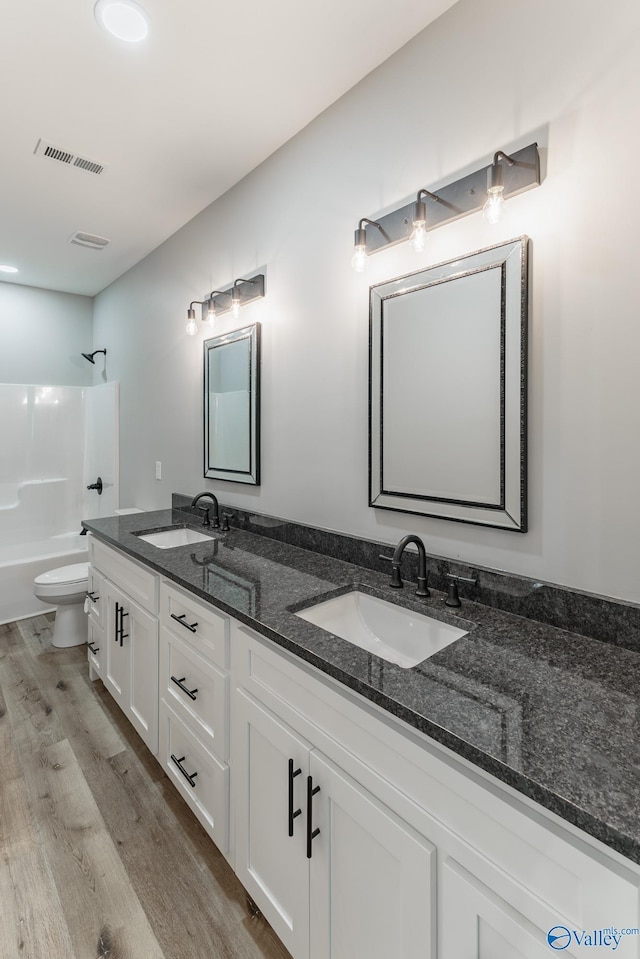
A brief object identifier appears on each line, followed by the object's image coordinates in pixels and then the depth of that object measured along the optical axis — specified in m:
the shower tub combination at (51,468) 3.68
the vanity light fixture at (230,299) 2.14
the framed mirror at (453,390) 1.22
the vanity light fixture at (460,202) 1.17
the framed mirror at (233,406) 2.17
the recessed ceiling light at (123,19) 1.34
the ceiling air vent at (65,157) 2.00
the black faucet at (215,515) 2.28
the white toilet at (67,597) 2.81
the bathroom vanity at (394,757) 0.63
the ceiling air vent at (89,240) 2.85
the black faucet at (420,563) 1.31
